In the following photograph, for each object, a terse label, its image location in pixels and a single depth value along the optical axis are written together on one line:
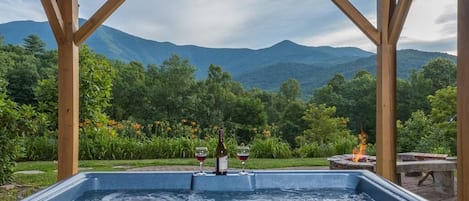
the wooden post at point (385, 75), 3.56
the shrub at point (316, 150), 6.64
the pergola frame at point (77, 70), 3.56
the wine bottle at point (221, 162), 3.08
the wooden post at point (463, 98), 2.18
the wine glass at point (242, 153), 3.04
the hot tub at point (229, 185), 2.91
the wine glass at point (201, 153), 3.03
